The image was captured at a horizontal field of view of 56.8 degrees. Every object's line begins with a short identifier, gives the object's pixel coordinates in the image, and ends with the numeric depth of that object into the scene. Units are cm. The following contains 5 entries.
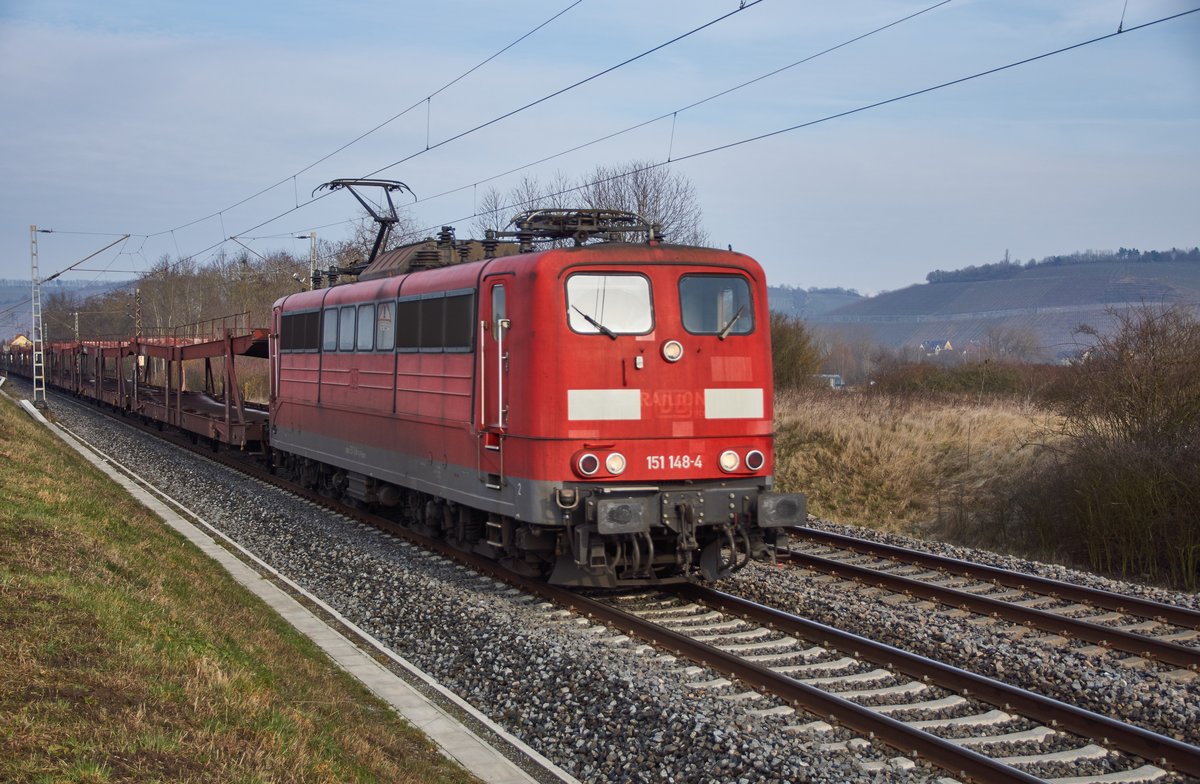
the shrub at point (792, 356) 3117
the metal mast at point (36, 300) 4606
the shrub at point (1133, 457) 1369
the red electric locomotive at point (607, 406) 1034
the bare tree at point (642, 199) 3600
